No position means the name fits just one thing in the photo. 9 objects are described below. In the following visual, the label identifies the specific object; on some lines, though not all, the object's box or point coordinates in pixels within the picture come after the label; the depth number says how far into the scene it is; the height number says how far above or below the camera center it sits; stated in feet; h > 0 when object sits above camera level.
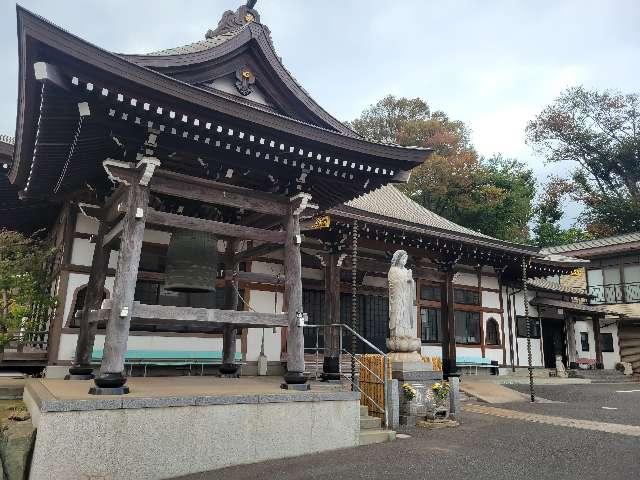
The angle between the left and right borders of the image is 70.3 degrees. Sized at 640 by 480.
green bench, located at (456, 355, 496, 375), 55.21 -2.50
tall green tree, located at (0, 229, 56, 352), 32.01 +2.85
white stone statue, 31.73 +2.18
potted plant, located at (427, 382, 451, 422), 29.78 -4.17
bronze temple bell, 24.53 +3.64
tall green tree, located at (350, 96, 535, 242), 105.70 +36.60
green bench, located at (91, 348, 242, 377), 34.24 -2.16
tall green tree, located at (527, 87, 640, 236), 111.45 +48.12
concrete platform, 16.83 -4.03
